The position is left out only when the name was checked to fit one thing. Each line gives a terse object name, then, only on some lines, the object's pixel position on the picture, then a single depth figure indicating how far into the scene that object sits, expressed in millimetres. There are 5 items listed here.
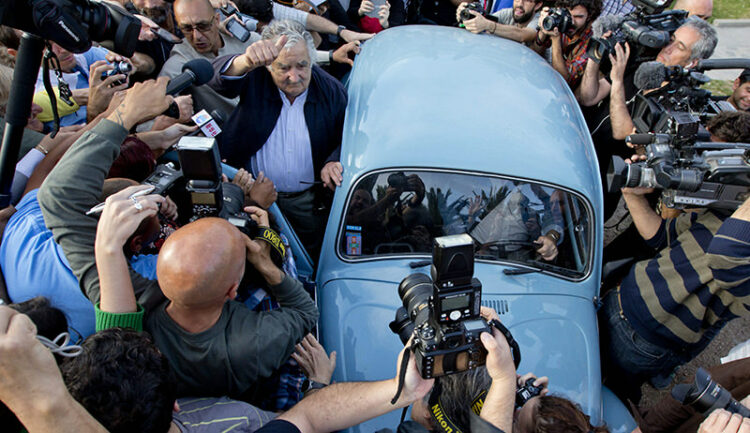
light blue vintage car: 2746
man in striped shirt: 2373
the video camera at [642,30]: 3548
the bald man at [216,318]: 1851
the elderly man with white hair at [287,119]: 3367
